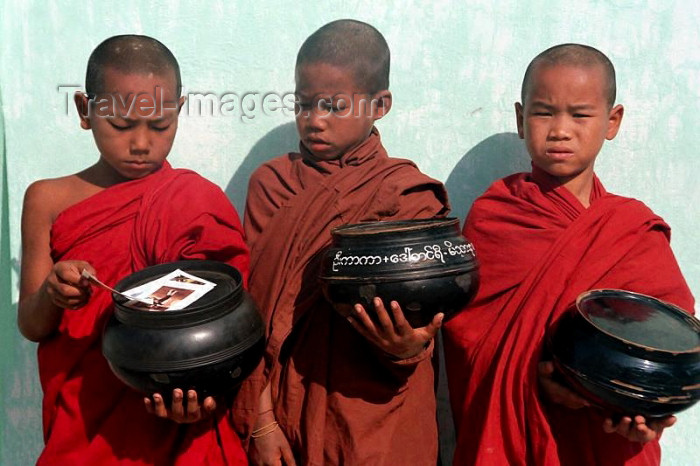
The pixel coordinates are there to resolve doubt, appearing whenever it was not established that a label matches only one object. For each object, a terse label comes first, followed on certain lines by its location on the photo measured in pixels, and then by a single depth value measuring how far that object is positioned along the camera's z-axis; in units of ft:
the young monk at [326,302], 6.16
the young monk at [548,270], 6.14
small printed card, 5.35
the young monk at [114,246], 5.98
